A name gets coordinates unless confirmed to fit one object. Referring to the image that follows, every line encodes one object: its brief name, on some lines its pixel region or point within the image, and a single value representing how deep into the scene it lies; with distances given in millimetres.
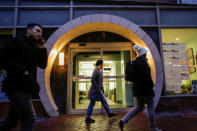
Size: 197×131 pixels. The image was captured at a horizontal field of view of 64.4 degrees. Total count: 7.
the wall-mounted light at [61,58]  6385
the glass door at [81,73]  6680
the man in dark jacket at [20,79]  1885
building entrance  6719
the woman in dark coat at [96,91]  4752
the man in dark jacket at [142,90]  3107
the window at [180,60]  5918
